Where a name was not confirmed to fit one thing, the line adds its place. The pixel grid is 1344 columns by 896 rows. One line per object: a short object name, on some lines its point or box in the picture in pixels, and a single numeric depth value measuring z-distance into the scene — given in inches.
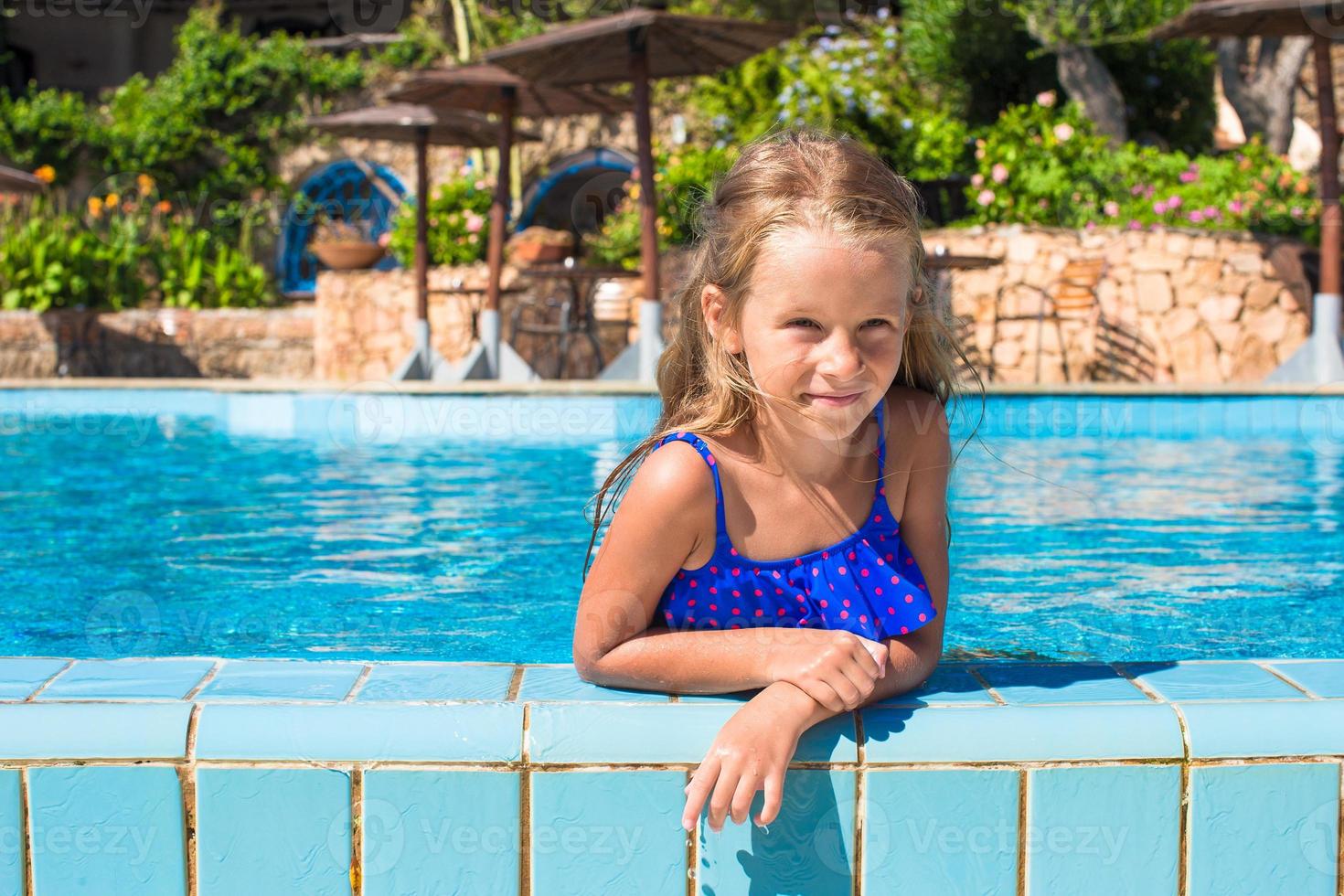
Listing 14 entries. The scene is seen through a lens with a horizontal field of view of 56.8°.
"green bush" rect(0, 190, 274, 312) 538.9
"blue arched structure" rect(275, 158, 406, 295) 685.9
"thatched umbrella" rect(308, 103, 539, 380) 417.4
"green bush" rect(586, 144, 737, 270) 484.1
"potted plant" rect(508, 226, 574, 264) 514.0
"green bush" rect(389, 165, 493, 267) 506.9
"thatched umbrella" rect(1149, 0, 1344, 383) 333.4
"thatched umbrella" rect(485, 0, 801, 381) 326.3
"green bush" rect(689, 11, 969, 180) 473.1
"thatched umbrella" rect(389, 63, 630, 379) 382.9
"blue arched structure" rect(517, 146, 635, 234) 650.8
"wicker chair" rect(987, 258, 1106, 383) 412.8
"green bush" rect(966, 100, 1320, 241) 424.8
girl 60.2
